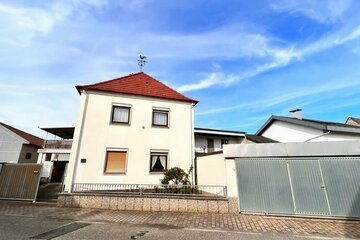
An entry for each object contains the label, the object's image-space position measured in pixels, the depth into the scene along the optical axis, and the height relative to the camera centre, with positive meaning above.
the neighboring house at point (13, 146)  23.53 +3.67
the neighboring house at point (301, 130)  12.52 +3.45
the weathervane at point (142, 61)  15.78 +8.95
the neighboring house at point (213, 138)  20.80 +4.24
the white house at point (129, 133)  11.41 +2.69
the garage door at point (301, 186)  7.38 -0.26
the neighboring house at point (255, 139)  17.90 +3.66
